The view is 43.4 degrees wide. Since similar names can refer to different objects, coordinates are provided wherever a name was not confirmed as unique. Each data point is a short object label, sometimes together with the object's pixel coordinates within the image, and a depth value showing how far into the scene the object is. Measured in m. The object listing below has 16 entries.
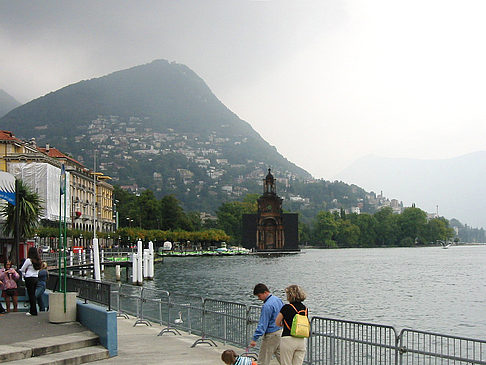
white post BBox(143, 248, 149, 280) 68.94
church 189.12
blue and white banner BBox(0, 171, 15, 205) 27.70
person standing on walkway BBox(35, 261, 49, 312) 19.11
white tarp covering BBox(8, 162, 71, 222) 82.81
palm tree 51.62
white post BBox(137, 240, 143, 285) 61.28
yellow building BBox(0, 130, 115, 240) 84.25
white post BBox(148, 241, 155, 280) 68.75
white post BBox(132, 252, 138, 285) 62.28
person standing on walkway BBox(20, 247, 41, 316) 18.48
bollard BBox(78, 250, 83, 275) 71.71
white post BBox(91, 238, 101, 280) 49.72
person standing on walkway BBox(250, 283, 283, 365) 11.46
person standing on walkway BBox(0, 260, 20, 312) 19.88
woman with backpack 10.64
